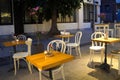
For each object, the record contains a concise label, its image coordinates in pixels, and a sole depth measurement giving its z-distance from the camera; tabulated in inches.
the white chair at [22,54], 81.4
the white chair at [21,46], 118.0
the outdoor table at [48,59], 49.4
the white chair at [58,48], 62.8
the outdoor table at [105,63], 84.9
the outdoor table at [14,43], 88.2
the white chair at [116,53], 83.0
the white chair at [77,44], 112.7
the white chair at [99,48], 95.3
